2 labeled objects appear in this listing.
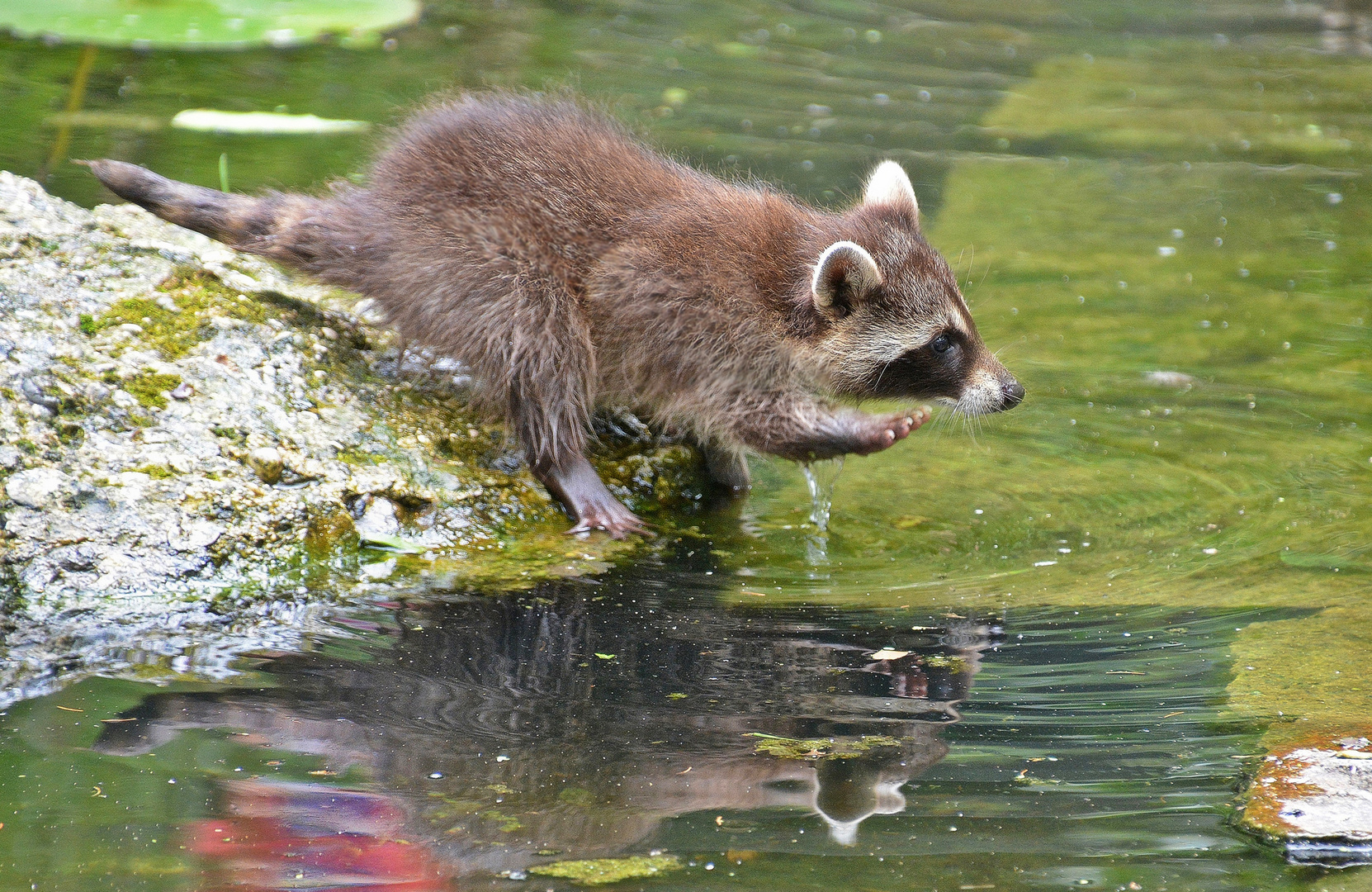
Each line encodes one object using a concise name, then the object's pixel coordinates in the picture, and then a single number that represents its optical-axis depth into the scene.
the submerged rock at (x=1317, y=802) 6.65
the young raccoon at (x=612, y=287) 11.02
